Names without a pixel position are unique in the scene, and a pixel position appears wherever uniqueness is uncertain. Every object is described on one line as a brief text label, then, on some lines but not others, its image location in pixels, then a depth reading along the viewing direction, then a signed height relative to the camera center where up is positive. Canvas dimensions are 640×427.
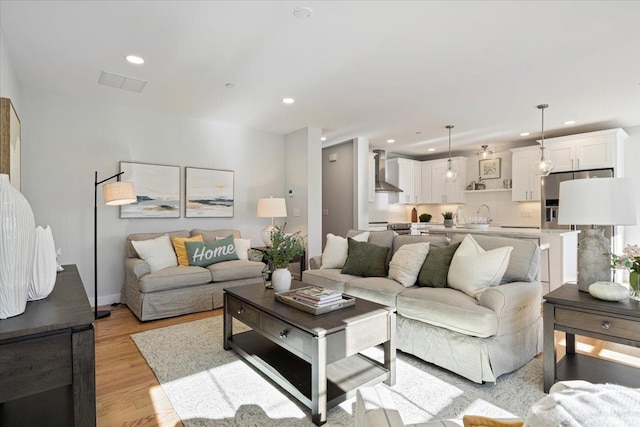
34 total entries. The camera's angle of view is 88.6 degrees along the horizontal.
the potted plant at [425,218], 7.17 -0.18
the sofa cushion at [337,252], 3.73 -0.48
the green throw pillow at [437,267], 2.74 -0.49
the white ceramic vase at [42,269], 1.31 -0.24
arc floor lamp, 3.65 +0.19
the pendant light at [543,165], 4.31 +0.58
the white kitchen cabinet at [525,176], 6.08 +0.64
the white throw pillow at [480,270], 2.45 -0.46
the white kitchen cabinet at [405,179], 7.56 +0.74
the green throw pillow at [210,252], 4.05 -0.51
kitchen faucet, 7.08 -0.08
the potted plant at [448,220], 5.21 -0.17
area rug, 1.86 -1.16
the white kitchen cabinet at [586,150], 5.07 +0.96
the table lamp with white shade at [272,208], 4.94 +0.04
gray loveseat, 3.54 -0.85
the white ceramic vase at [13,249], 1.04 -0.12
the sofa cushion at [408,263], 2.88 -0.48
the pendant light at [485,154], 5.36 +0.92
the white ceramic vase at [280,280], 2.62 -0.55
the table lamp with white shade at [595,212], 1.92 -0.02
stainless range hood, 7.16 +0.88
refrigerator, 5.43 +0.24
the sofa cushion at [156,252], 3.80 -0.48
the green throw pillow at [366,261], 3.27 -0.52
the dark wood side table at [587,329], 1.78 -0.69
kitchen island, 3.87 -0.54
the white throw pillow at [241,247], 4.49 -0.51
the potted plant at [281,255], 2.62 -0.36
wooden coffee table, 1.81 -0.82
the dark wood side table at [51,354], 0.95 -0.43
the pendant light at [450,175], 5.25 +0.56
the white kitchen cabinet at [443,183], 7.42 +0.62
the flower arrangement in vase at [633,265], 1.87 -0.33
